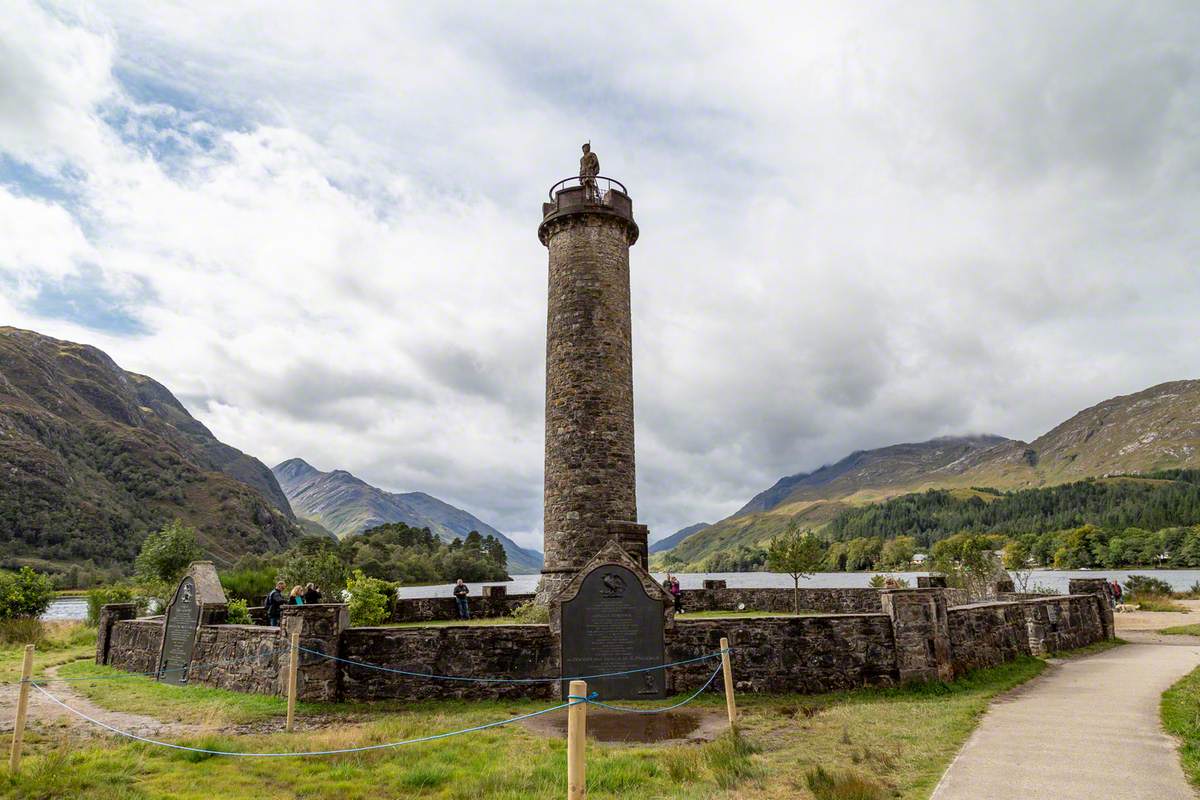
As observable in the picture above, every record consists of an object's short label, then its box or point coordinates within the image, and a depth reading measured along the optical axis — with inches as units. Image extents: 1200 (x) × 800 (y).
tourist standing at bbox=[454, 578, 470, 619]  894.4
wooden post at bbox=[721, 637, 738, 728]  365.1
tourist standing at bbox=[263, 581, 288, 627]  680.4
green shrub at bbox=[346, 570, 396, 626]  816.9
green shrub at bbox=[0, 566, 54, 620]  885.8
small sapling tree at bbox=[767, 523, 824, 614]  1144.8
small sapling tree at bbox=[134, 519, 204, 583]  1263.5
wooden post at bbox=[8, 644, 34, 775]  282.7
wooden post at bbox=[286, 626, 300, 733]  388.5
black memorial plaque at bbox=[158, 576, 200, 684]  552.1
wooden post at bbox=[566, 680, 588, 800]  201.9
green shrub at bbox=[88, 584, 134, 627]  1039.6
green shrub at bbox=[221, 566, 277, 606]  1133.7
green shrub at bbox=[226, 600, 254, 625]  645.3
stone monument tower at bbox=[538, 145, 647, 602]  839.1
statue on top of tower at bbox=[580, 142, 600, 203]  927.7
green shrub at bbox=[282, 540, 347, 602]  1346.0
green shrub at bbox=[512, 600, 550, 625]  764.0
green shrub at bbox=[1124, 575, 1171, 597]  1460.4
